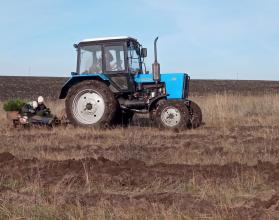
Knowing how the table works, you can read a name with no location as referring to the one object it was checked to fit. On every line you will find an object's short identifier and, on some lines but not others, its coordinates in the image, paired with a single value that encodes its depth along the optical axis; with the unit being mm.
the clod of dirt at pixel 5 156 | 7784
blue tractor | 12133
